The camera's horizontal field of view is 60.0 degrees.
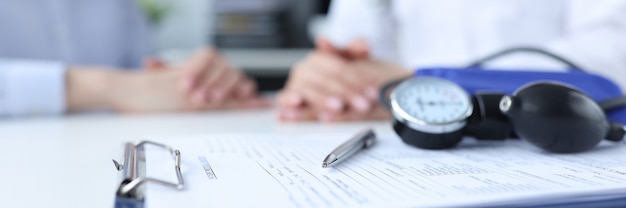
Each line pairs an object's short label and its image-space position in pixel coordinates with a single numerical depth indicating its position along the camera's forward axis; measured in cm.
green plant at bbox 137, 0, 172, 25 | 235
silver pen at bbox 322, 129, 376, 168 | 31
